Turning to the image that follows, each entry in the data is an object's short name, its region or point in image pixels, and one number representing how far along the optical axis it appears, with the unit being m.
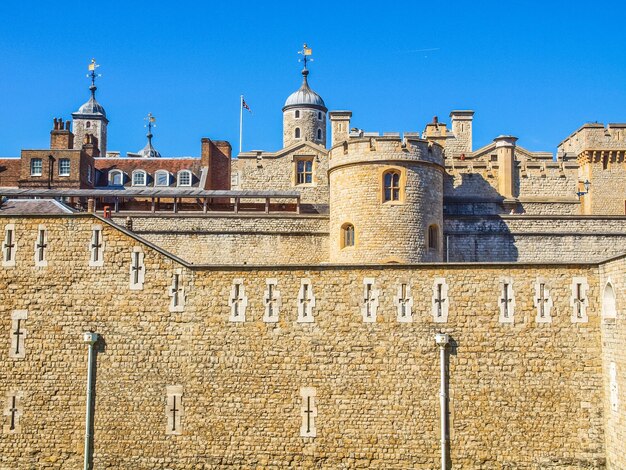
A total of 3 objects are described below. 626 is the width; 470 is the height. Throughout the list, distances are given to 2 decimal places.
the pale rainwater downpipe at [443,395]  21.66
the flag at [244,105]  51.94
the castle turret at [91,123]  70.25
